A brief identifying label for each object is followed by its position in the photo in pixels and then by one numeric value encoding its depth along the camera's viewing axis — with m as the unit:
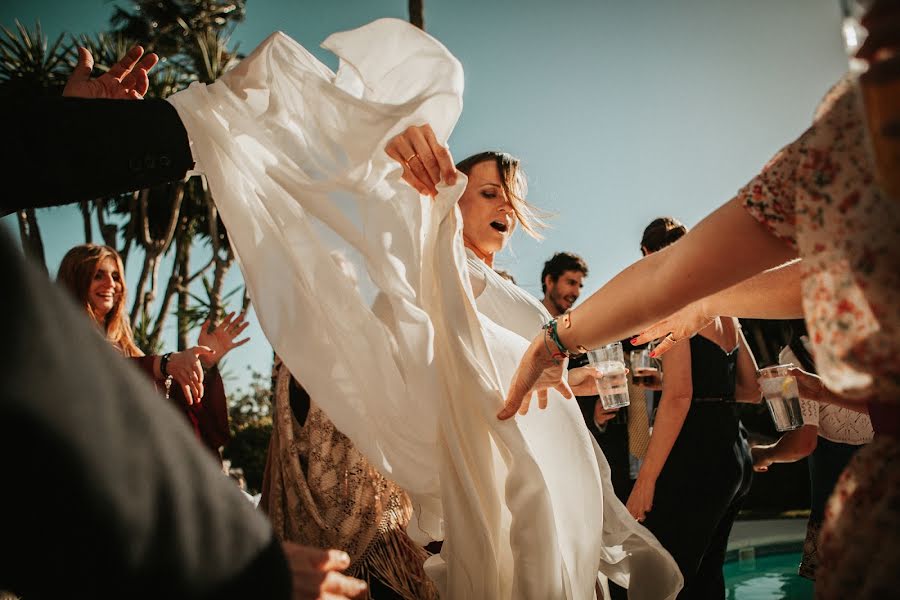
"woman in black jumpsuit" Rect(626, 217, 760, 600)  3.03
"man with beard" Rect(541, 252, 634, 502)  4.12
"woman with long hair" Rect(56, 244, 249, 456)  2.85
